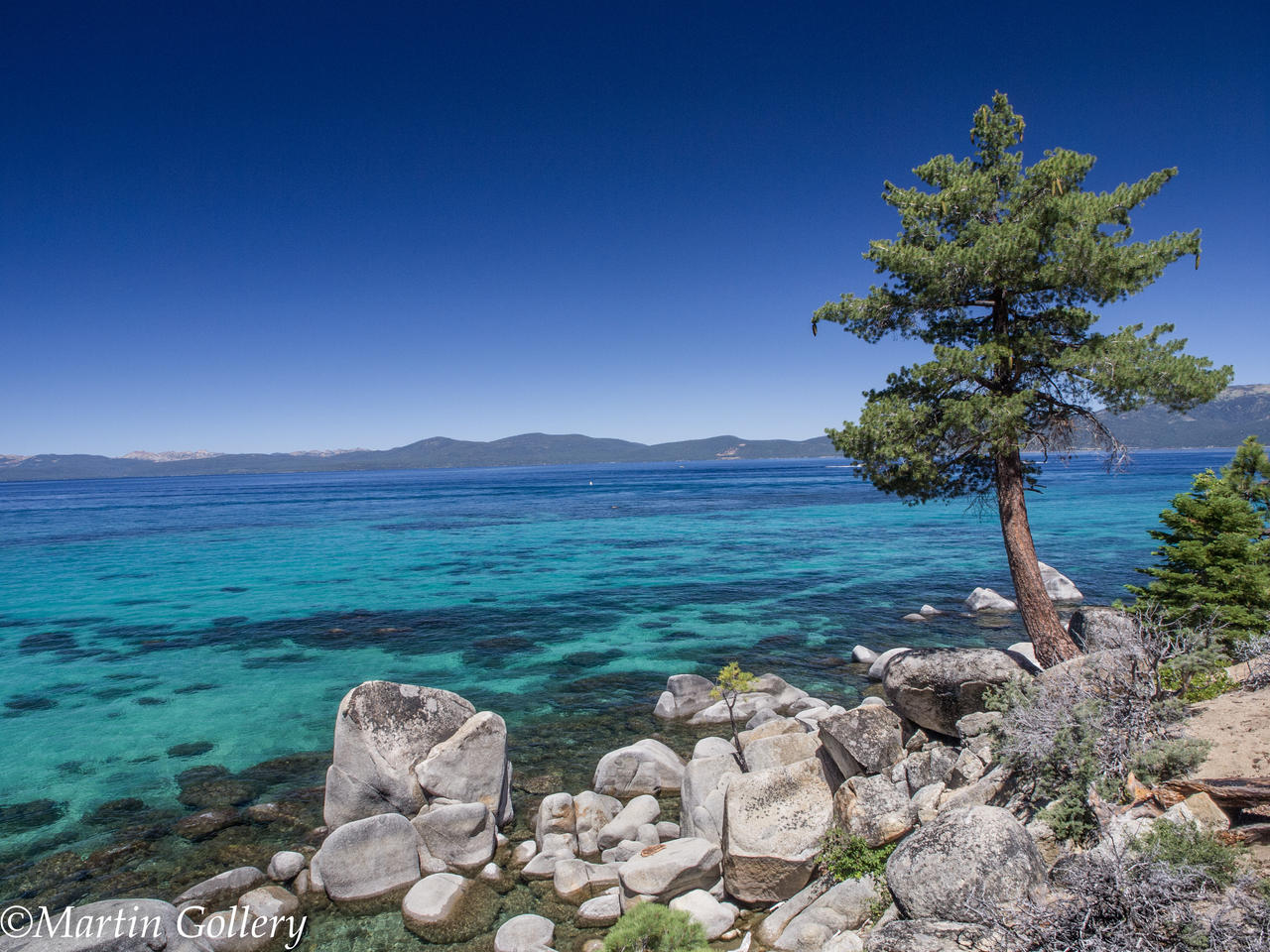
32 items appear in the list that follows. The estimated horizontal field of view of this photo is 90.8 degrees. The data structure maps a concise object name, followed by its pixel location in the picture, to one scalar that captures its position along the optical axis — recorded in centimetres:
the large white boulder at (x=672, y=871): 1073
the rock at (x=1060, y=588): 3069
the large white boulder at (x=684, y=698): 1936
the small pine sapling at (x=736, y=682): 1410
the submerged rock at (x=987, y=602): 2944
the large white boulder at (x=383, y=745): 1347
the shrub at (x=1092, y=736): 828
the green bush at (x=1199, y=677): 1021
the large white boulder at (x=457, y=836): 1223
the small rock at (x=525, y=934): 992
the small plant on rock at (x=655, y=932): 840
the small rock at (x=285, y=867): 1189
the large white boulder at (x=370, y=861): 1141
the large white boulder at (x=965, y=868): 734
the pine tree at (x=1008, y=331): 1397
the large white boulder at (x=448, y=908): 1059
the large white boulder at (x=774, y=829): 1045
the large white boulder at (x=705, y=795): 1223
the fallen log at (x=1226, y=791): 737
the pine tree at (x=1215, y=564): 1458
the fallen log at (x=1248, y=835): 707
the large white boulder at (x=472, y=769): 1357
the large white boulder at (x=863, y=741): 1275
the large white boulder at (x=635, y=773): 1461
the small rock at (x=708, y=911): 984
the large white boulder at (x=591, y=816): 1270
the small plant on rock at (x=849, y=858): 984
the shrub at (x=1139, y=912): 565
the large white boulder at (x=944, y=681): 1338
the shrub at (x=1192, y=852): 630
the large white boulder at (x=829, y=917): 882
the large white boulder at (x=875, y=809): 1022
